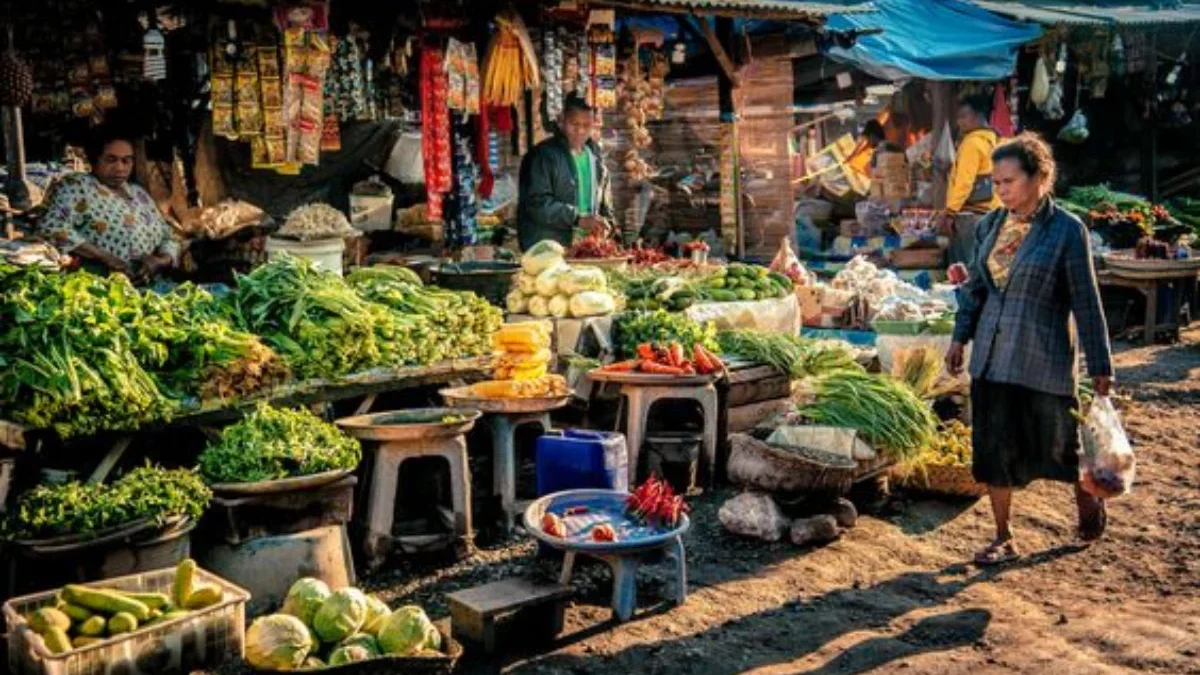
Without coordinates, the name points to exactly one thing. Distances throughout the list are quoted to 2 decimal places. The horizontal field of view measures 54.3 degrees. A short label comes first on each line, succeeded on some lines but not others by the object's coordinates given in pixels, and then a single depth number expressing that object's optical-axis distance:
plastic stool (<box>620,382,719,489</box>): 6.79
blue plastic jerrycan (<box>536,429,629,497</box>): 5.66
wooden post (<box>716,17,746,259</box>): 11.90
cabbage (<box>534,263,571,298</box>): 7.36
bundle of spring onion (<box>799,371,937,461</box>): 6.58
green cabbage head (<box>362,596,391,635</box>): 4.42
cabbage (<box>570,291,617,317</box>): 7.38
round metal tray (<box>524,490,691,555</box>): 4.82
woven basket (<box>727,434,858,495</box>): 6.09
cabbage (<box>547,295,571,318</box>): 7.35
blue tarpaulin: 13.06
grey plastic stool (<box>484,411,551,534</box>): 6.18
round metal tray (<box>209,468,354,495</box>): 4.90
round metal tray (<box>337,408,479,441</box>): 5.52
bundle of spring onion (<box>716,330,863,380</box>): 7.53
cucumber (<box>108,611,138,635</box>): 4.15
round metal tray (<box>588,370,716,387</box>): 6.71
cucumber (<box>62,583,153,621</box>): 4.20
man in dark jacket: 9.09
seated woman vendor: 7.07
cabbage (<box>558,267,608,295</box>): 7.36
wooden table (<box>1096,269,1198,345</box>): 12.02
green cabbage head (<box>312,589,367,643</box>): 4.29
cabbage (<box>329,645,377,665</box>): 4.15
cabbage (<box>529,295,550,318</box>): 7.40
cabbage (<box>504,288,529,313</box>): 7.50
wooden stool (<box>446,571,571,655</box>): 4.65
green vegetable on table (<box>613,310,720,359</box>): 7.32
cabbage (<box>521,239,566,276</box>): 7.45
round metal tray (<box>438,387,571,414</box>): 6.12
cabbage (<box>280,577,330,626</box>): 4.36
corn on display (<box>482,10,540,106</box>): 9.21
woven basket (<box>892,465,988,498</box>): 6.78
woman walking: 5.40
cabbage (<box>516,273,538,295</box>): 7.45
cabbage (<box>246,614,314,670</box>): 4.09
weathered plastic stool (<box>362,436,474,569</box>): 5.58
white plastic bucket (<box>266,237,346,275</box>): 7.46
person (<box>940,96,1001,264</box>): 12.59
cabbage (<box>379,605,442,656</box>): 4.25
